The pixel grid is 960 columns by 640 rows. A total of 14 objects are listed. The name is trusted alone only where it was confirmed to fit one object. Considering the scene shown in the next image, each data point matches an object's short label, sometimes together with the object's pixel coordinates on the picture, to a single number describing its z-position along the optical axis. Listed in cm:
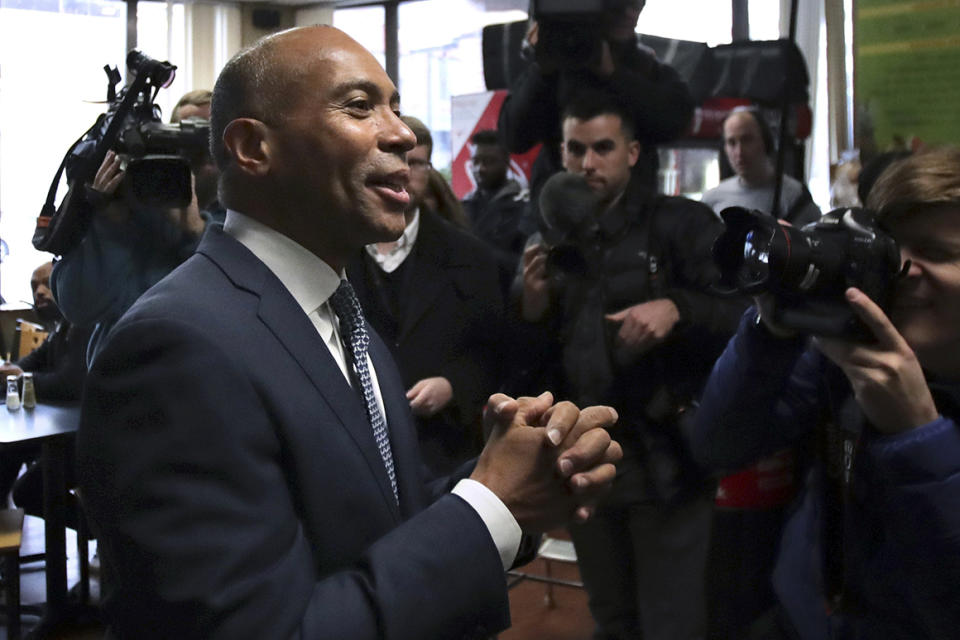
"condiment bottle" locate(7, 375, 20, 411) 347
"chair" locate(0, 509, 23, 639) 296
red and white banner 462
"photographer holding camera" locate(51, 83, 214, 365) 251
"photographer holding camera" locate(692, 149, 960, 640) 124
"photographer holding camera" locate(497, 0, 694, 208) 235
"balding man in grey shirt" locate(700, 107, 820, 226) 243
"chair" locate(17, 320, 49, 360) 469
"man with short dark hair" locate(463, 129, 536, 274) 270
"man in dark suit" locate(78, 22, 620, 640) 92
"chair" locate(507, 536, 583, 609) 355
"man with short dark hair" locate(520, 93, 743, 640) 216
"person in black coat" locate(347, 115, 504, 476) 234
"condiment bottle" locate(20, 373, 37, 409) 352
